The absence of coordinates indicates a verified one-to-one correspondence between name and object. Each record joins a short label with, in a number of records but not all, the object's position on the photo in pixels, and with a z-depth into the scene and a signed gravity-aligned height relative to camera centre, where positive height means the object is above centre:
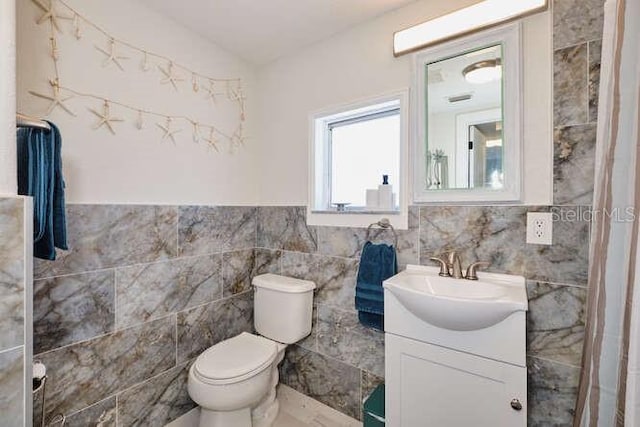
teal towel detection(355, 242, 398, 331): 1.47 -0.36
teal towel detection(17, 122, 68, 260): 0.97 +0.12
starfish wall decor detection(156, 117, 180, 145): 1.58 +0.45
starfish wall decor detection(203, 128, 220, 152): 1.81 +0.44
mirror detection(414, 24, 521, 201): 1.24 +0.43
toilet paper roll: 0.95 -0.54
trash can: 1.35 -0.95
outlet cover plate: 1.16 -0.07
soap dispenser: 1.61 +0.08
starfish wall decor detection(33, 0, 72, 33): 1.18 +0.82
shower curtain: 0.68 -0.06
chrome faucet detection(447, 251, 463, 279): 1.30 -0.25
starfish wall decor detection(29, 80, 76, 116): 1.20 +0.47
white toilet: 1.41 -0.79
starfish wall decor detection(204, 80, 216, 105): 1.81 +0.75
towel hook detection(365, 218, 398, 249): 1.52 -0.07
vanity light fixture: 1.21 +0.86
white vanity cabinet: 0.98 -0.60
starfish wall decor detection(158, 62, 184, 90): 1.59 +0.76
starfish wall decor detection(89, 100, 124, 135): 1.34 +0.44
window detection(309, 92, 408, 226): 1.65 +0.34
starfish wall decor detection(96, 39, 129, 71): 1.36 +0.74
